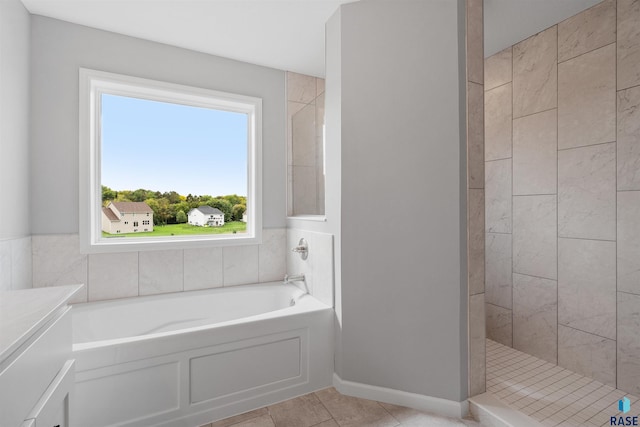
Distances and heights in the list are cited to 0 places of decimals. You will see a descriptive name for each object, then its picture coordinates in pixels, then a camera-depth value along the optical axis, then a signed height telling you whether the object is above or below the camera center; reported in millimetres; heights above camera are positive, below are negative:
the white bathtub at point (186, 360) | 1544 -854
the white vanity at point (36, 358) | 769 -429
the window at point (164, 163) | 2268 +421
